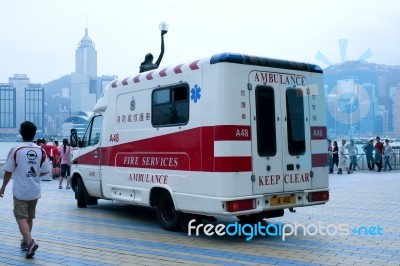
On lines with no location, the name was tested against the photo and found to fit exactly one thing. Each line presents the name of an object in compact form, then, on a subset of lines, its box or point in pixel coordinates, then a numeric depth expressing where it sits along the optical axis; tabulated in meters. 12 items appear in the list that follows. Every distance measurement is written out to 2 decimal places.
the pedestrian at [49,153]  18.94
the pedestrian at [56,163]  18.98
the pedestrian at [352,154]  21.88
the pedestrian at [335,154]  21.33
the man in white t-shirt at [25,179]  6.20
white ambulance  6.93
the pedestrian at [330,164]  21.44
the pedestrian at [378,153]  22.27
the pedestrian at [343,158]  21.30
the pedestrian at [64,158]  15.37
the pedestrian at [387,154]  22.73
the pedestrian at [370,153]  22.31
